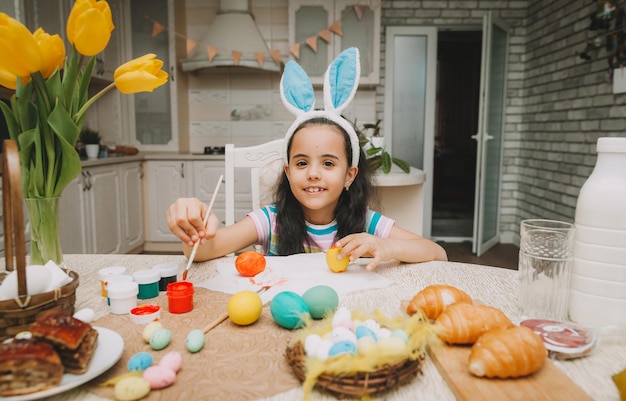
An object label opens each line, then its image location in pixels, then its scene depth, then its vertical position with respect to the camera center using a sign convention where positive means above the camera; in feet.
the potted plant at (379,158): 7.80 -0.29
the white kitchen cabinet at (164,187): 13.50 -1.37
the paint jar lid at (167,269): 2.93 -0.83
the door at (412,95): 14.79 +1.54
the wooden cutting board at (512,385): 1.66 -0.91
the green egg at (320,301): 2.41 -0.85
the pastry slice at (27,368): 1.57 -0.80
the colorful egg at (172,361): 1.83 -0.89
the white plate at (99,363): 1.61 -0.88
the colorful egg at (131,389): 1.66 -0.91
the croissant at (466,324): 2.02 -0.80
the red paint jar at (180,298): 2.49 -0.86
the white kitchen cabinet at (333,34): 13.48 +3.31
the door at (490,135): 12.86 +0.24
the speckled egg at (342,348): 1.70 -0.77
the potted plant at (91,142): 11.54 -0.06
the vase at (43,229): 2.54 -0.51
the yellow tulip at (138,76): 2.53 +0.36
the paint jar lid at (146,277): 2.76 -0.83
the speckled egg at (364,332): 1.83 -0.77
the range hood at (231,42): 13.08 +2.85
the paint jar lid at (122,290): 2.48 -0.82
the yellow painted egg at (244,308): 2.33 -0.85
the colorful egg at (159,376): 1.73 -0.90
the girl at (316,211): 3.26 -0.62
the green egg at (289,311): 2.26 -0.84
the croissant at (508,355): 1.73 -0.81
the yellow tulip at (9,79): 2.40 +0.32
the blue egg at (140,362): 1.84 -0.90
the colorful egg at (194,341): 2.04 -0.90
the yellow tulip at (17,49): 2.10 +0.44
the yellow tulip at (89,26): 2.28 +0.58
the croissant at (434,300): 2.33 -0.81
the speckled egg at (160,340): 2.06 -0.90
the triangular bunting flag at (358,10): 13.41 +3.84
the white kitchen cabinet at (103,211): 10.00 -1.74
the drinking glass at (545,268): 2.33 -0.66
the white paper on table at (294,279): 2.94 -0.94
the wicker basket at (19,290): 1.83 -0.68
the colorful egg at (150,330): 2.12 -0.88
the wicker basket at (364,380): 1.64 -0.87
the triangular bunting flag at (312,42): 13.51 +2.92
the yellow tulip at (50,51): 2.43 +0.47
